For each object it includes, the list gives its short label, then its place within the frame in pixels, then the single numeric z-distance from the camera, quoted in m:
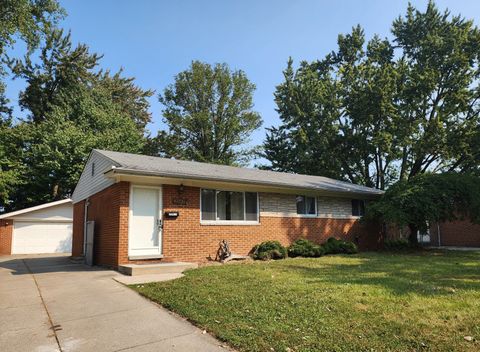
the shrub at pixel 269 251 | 11.87
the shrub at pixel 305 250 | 12.85
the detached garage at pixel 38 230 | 22.44
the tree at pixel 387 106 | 25.10
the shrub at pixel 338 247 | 13.81
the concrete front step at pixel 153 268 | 8.76
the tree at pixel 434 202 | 14.26
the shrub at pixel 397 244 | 15.90
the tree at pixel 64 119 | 26.94
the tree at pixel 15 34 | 17.17
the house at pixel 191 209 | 10.35
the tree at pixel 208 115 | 35.25
